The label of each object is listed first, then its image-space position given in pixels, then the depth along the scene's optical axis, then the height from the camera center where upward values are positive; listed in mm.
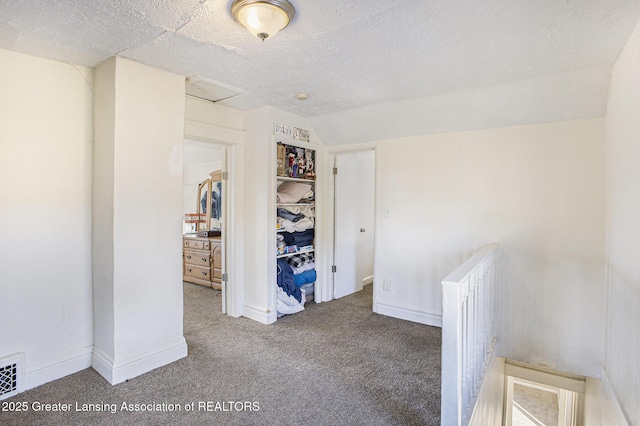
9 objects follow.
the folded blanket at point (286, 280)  3564 -775
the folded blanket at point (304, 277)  3663 -783
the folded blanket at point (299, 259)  3711 -587
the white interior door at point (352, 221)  4137 -165
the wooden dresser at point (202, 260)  4559 -763
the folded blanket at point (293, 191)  3678 +193
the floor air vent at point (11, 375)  2049 -1063
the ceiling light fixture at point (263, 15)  1517 +915
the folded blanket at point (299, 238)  3768 -342
